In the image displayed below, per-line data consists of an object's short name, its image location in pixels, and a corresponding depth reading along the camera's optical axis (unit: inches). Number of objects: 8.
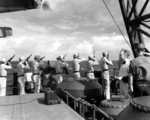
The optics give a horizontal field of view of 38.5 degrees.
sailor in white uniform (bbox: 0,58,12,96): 362.0
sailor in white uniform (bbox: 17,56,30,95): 383.9
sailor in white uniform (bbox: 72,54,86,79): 404.8
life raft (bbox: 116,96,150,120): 119.4
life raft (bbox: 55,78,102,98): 296.4
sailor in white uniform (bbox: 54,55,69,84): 392.8
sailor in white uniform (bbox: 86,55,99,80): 385.6
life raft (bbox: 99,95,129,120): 204.7
